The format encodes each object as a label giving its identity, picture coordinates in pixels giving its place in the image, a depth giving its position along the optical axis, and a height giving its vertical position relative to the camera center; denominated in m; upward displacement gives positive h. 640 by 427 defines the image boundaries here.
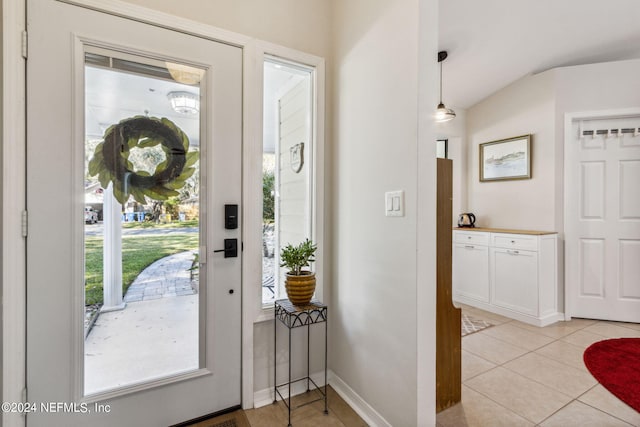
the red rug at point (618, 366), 1.92 -1.15
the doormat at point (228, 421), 1.62 -1.16
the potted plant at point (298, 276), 1.74 -0.38
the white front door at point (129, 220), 1.34 -0.04
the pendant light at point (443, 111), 3.01 +1.06
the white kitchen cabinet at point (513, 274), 3.04 -0.67
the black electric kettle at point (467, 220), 3.99 -0.09
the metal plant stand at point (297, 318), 1.71 -0.65
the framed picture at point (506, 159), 3.52 +0.69
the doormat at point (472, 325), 2.92 -1.15
